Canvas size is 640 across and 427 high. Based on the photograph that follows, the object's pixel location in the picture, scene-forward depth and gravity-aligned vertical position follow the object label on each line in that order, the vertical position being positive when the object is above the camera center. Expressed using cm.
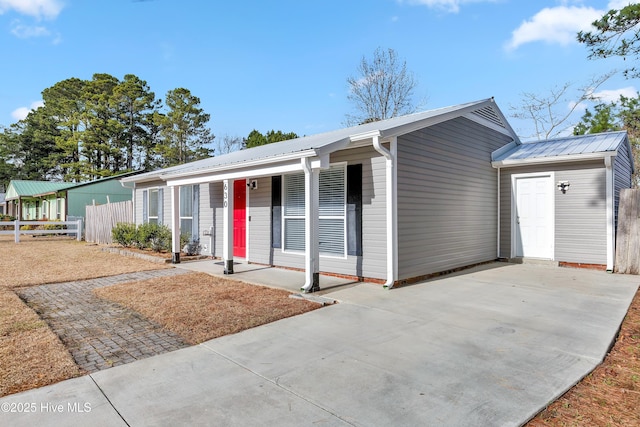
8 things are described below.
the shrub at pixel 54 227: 1922 -68
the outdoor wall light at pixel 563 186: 841 +58
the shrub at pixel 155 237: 1111 -71
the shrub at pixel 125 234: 1193 -68
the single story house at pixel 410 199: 643 +29
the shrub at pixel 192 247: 1062 -101
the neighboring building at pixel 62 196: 1998 +117
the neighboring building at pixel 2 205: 3571 +98
